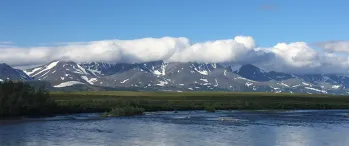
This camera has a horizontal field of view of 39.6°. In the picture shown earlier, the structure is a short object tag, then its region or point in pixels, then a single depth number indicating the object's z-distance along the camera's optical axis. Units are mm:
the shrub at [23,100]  77938
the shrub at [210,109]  102688
